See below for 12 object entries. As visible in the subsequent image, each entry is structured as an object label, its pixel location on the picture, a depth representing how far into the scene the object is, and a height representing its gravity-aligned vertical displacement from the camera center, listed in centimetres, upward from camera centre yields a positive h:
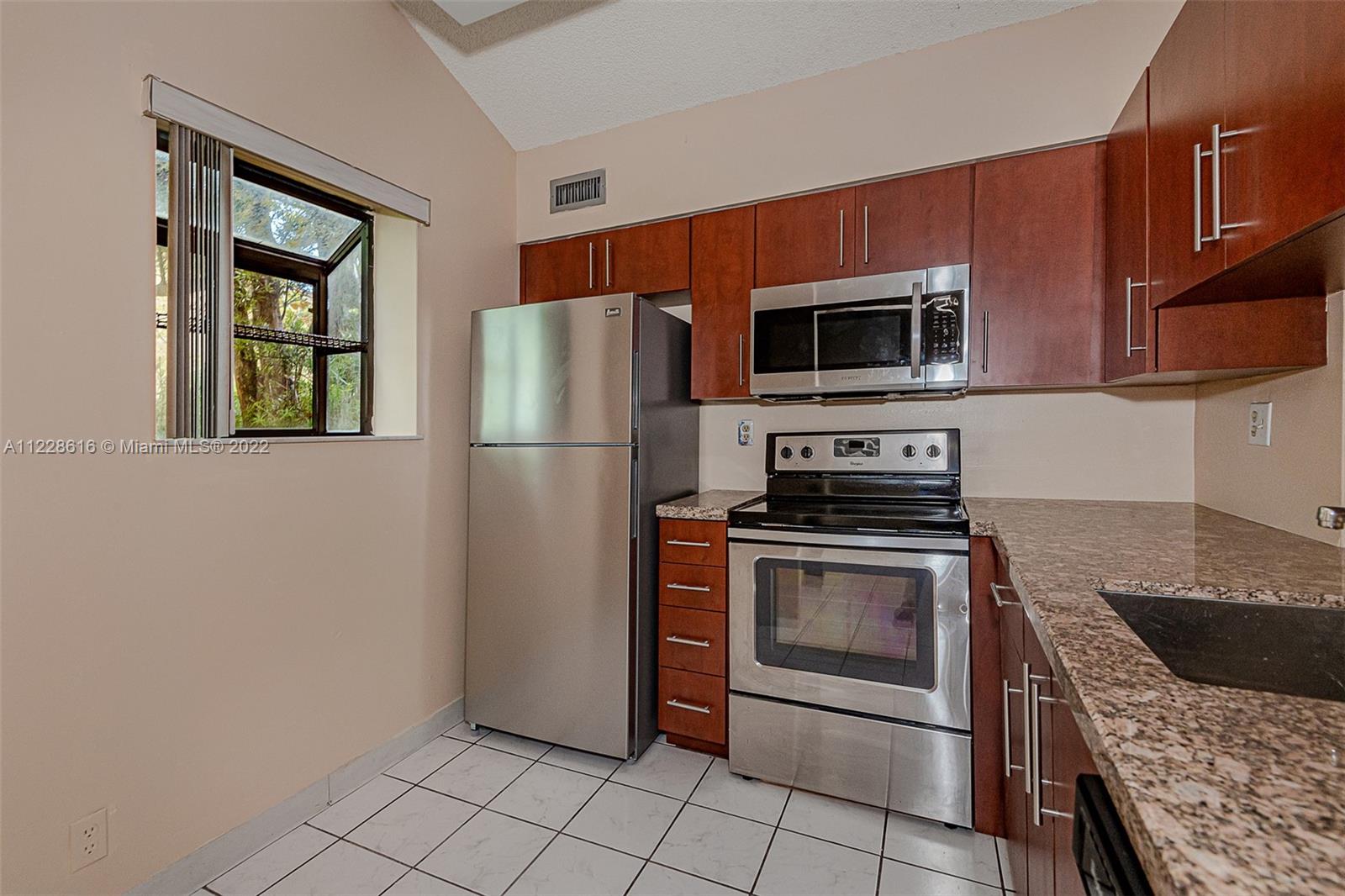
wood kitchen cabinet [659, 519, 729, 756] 218 -70
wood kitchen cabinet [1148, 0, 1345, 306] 84 +52
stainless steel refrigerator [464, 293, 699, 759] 223 -27
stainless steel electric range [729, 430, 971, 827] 182 -66
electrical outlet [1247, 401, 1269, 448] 165 +7
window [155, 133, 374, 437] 193 +47
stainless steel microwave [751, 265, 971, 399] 210 +40
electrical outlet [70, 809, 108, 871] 143 -96
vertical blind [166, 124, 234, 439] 165 +44
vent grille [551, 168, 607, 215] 276 +118
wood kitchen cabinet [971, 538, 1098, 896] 86 -56
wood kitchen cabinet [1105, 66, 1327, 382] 146 +33
